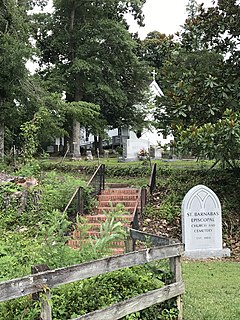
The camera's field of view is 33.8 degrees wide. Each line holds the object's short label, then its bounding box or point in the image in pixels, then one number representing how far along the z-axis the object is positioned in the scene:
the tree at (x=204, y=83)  9.62
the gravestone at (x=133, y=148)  24.75
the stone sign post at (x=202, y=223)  8.91
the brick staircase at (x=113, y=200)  9.62
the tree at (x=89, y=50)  28.06
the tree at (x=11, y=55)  15.71
